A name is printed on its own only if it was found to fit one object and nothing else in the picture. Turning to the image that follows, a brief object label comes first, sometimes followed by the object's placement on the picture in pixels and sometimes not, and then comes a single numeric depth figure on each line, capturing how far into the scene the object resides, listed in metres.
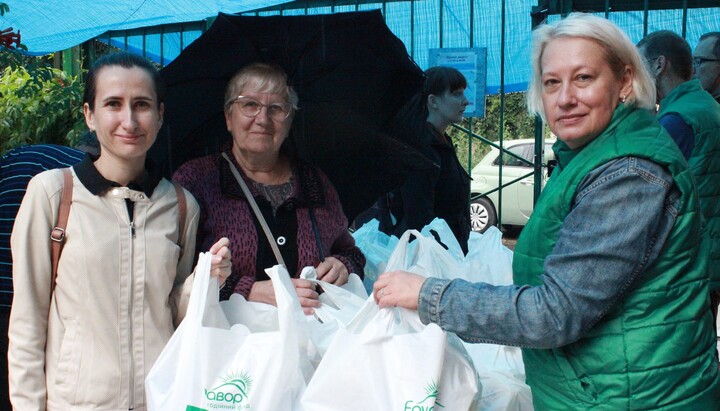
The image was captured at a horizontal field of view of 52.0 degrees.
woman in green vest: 1.49
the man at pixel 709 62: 3.95
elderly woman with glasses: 2.34
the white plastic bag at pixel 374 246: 2.93
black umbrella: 2.52
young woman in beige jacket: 1.84
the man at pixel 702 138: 3.15
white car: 11.29
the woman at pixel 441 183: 3.72
